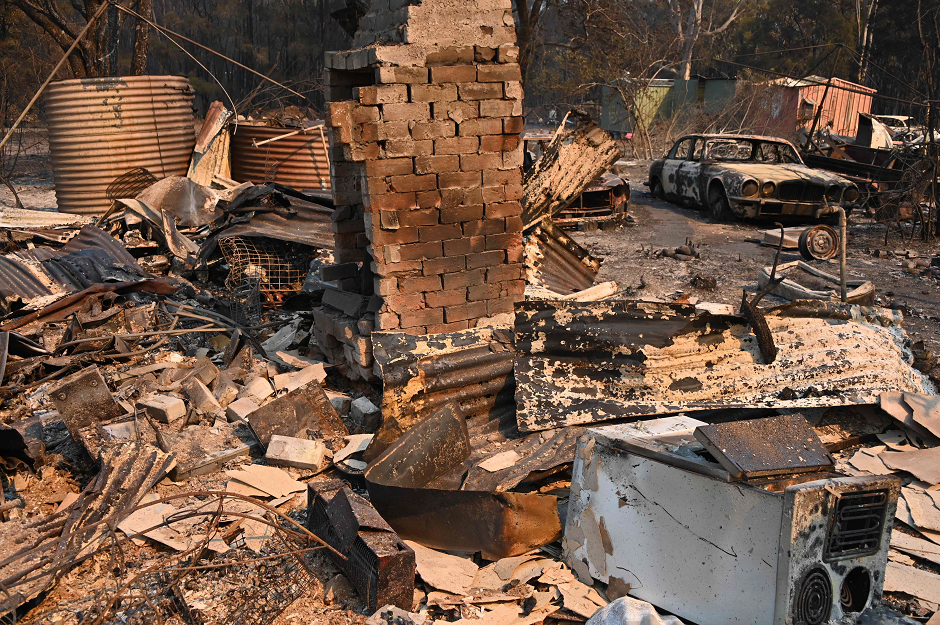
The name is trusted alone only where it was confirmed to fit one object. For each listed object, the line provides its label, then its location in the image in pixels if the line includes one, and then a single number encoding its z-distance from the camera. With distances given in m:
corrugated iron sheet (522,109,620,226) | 6.14
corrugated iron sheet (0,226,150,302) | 6.16
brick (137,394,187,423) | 4.44
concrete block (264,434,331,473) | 4.00
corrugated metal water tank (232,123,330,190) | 10.30
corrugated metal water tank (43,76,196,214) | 10.17
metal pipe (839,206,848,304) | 4.52
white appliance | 2.48
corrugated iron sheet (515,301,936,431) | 4.04
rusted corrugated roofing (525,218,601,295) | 5.93
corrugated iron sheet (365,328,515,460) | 4.02
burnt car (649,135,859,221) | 10.85
